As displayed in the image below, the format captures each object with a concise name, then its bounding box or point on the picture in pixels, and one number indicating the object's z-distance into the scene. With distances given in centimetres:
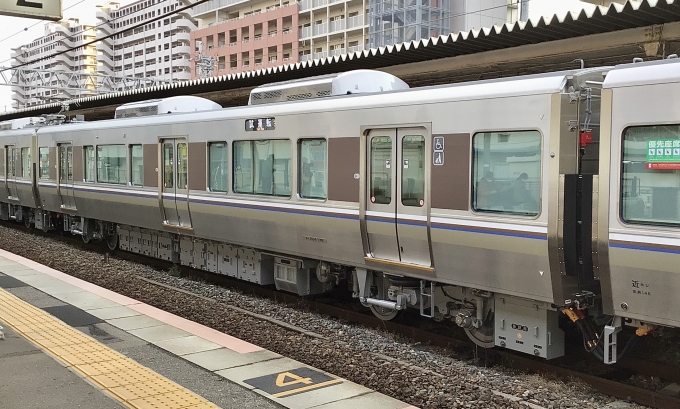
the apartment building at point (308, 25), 4875
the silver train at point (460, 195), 564
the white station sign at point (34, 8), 770
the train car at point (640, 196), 540
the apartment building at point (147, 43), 8150
